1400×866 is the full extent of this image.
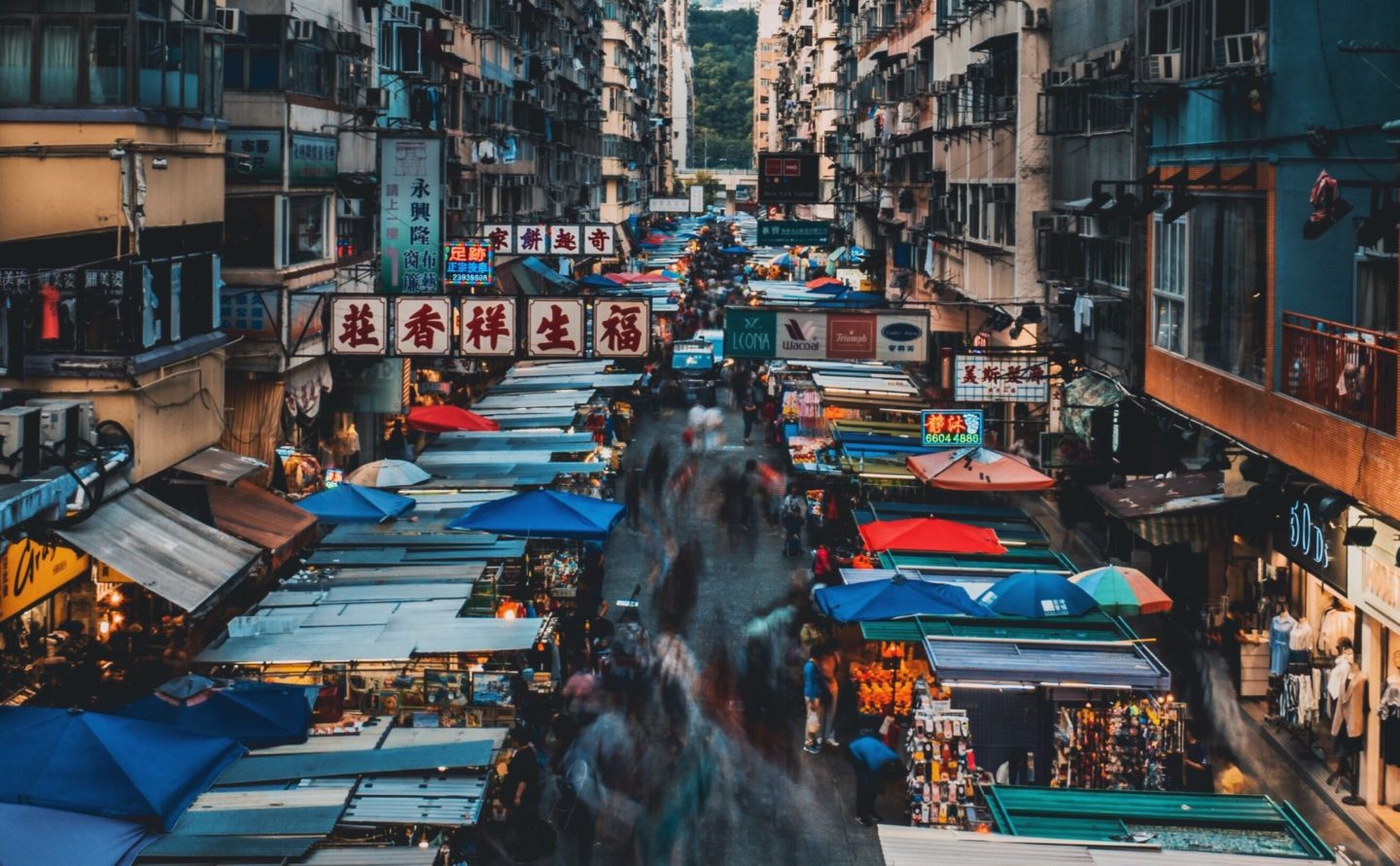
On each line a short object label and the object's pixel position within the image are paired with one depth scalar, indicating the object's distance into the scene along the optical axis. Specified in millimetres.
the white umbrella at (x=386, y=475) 24188
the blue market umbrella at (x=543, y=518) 21688
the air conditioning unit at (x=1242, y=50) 16875
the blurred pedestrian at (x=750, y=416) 42969
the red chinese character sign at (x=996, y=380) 26031
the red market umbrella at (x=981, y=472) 24828
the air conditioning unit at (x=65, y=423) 14852
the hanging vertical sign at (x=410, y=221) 27016
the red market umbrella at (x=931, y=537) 21203
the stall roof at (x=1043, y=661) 15484
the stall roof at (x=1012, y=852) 9906
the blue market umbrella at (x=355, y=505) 21719
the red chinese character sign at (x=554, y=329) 22812
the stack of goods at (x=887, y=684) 18172
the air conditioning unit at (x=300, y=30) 25281
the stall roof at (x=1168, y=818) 10680
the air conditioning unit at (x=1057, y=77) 29438
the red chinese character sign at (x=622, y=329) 22922
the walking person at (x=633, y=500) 31875
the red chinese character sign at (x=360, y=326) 22953
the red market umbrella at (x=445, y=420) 29609
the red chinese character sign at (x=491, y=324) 22672
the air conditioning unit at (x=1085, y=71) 26945
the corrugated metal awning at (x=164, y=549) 14922
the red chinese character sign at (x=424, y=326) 22672
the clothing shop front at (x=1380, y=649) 15289
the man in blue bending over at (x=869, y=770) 15844
